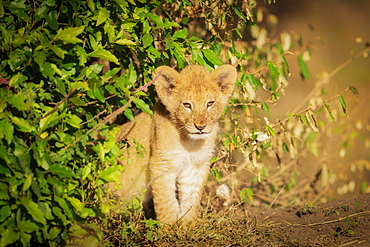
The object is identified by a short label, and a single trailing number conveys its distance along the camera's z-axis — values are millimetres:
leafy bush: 5598
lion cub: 8219
